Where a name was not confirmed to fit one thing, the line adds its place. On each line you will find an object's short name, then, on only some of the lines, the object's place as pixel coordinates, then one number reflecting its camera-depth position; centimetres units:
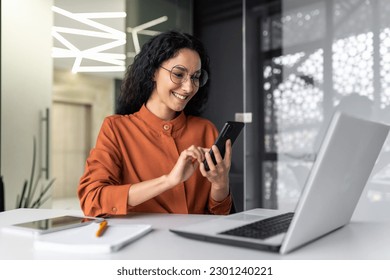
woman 147
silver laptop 72
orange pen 90
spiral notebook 80
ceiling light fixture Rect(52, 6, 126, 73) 436
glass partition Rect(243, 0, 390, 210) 327
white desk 78
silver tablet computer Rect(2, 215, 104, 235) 96
